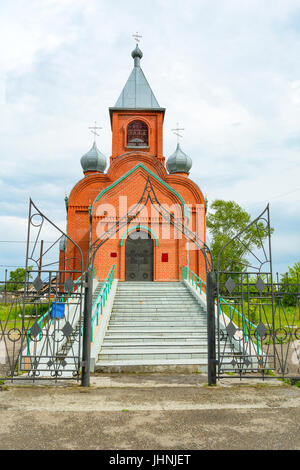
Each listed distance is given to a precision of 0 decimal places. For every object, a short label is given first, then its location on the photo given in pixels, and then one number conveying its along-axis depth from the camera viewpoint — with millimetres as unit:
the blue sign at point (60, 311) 8528
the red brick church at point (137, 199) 15555
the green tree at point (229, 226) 29436
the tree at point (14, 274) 46416
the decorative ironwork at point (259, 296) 5311
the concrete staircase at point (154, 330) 6961
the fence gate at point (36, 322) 5109
